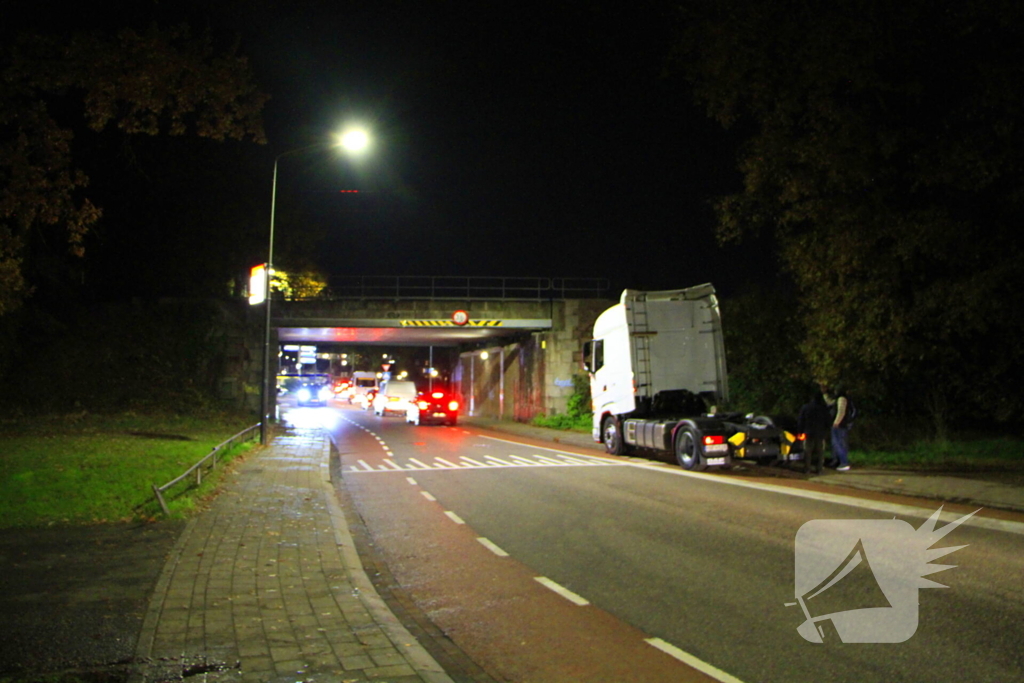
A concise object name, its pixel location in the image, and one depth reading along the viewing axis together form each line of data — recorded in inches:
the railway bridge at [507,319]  1473.9
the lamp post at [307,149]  778.4
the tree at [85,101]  487.5
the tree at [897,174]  592.1
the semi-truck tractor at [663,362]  797.9
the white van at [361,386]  3149.1
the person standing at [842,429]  668.1
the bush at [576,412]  1386.6
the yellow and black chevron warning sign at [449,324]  1518.2
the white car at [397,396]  1919.3
